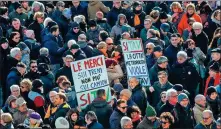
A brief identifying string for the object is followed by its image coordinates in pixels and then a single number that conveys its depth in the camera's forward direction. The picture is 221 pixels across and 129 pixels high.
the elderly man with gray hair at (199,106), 24.75
